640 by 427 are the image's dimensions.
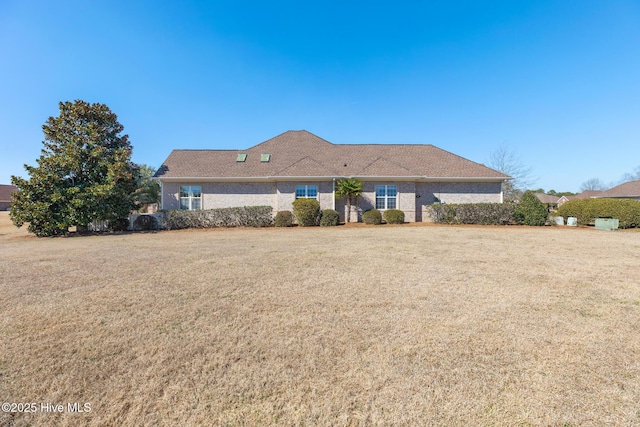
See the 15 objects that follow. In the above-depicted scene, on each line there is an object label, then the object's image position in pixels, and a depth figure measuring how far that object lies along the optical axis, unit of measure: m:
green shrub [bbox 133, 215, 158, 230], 17.83
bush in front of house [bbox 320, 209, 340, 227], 16.95
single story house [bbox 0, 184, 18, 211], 52.62
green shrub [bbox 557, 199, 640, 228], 16.16
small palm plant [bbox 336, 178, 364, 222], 17.64
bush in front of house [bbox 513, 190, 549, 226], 17.03
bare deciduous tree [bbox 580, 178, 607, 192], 86.81
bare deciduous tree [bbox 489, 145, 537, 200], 33.37
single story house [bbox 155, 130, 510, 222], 18.61
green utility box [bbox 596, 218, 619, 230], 15.57
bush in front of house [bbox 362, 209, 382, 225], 17.48
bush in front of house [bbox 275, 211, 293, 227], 17.20
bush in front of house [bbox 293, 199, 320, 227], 16.92
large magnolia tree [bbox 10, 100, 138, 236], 14.33
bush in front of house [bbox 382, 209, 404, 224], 17.74
